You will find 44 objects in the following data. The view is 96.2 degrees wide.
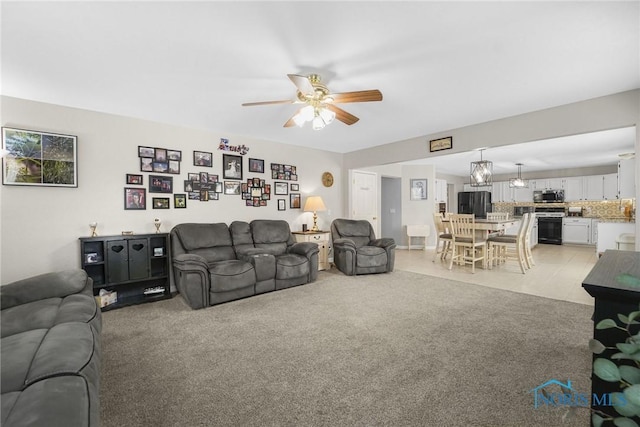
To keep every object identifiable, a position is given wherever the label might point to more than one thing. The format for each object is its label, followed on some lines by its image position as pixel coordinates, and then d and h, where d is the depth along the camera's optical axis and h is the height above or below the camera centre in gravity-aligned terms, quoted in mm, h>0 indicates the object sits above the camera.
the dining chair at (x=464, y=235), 5141 -533
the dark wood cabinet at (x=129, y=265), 3391 -722
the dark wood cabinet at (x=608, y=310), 961 -362
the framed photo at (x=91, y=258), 3320 -586
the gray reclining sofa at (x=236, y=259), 3395 -731
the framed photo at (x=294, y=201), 5477 +117
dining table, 5340 -374
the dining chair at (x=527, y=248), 5398 -796
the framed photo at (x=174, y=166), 4145 +596
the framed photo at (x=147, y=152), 3896 +765
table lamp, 5301 +47
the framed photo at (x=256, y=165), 4945 +727
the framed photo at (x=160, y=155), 4023 +738
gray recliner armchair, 4875 -782
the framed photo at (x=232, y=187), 4691 +332
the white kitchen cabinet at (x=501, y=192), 9506 +488
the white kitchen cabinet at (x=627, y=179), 4973 +490
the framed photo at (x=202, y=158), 4367 +751
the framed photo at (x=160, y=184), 3996 +332
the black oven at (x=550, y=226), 8344 -566
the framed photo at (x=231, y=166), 4664 +671
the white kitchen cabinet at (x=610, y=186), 7602 +547
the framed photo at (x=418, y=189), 7949 +496
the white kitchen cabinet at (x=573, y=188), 8219 +535
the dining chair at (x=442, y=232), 5785 -559
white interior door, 6496 +241
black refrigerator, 9609 +130
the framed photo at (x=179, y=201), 4195 +92
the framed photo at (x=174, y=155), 4133 +759
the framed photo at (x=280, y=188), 5266 +354
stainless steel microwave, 8516 +321
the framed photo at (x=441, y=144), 4410 +990
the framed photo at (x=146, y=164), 3910 +594
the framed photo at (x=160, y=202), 4023 +74
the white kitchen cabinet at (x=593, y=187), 7868 +535
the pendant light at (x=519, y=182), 7734 +680
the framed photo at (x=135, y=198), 3797 +123
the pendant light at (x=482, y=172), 5586 +680
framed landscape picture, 3074 +549
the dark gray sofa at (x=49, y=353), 1073 -733
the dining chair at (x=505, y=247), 5145 -787
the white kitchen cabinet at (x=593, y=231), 7776 -662
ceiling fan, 2498 +986
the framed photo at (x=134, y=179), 3814 +379
